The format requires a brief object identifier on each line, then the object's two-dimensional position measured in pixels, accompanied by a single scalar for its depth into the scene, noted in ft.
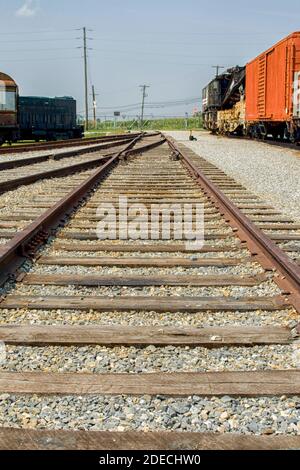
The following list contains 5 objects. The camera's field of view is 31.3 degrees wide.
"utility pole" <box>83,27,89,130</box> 197.37
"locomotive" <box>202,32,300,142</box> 53.93
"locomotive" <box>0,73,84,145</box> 102.78
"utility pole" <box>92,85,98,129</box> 333.93
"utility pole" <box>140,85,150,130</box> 332.47
